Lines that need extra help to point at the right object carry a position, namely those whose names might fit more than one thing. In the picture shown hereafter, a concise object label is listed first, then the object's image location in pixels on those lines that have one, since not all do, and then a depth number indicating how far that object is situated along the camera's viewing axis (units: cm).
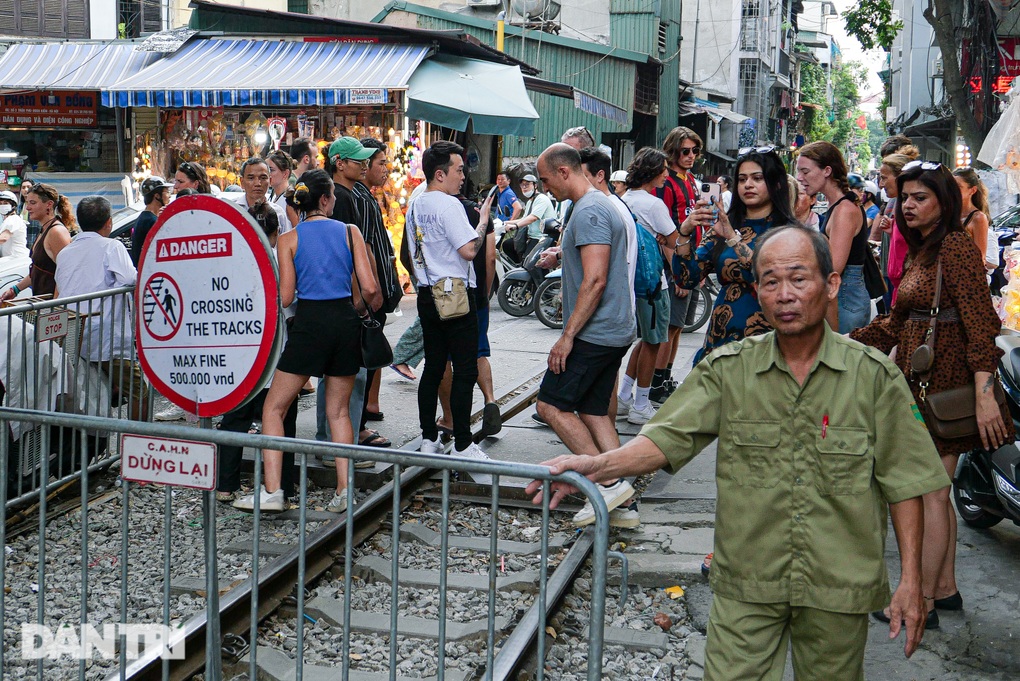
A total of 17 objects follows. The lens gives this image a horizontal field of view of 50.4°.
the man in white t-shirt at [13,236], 1241
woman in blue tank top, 615
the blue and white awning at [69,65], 1641
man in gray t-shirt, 570
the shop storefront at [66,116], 1675
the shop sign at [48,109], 1947
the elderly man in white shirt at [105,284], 711
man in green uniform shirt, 283
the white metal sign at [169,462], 308
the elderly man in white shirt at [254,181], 776
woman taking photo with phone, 509
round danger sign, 319
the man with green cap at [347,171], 690
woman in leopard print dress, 450
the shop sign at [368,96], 1456
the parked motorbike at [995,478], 525
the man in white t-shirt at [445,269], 682
